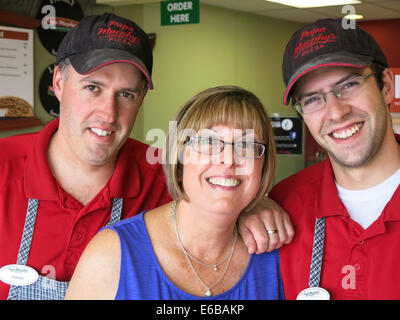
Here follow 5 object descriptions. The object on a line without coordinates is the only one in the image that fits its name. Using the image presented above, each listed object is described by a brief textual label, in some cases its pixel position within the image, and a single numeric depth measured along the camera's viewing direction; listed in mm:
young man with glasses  1620
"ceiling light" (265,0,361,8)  6359
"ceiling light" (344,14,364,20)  7315
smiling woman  1532
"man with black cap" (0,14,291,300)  1735
